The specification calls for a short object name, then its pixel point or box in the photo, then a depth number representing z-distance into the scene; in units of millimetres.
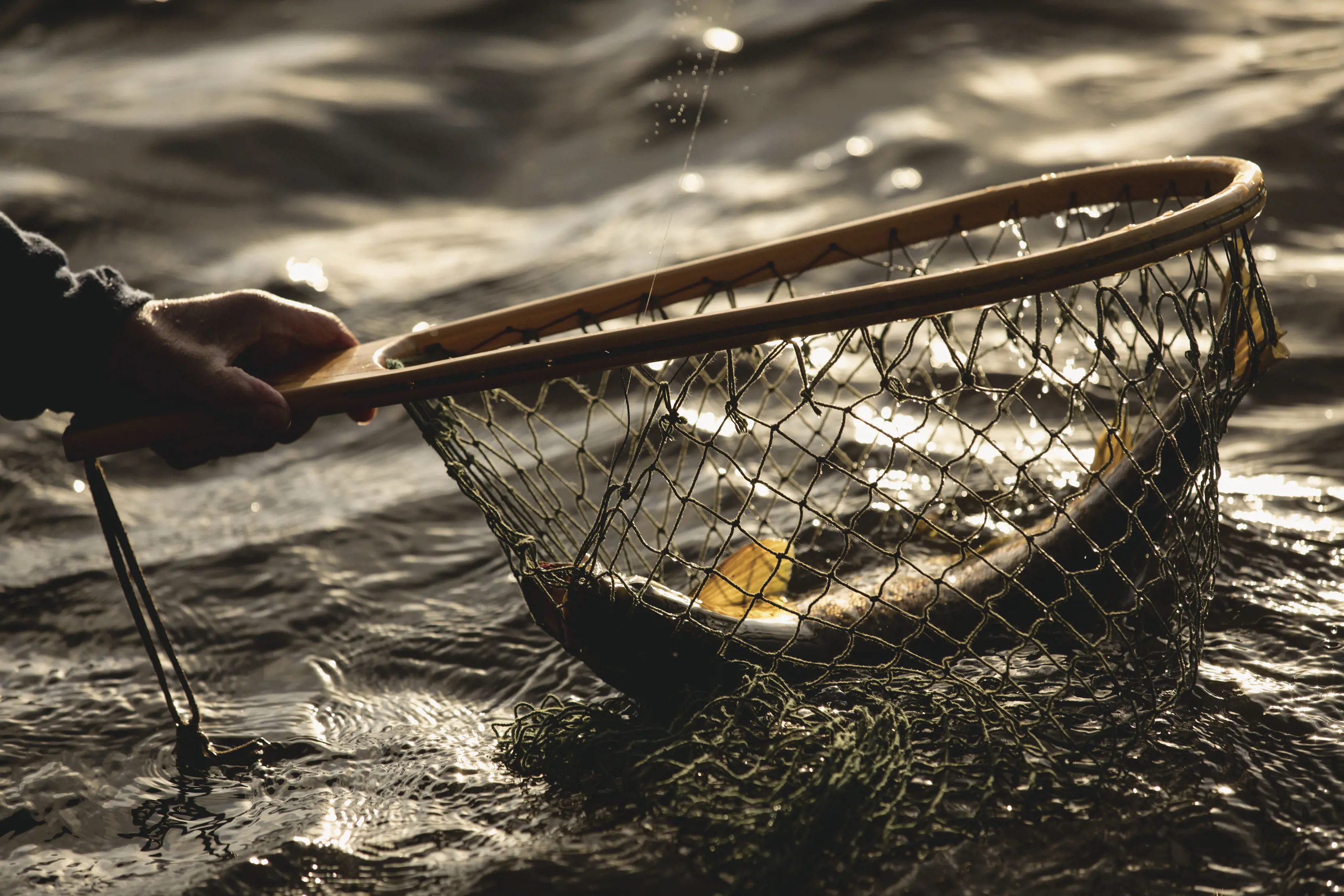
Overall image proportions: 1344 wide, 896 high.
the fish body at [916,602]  5508
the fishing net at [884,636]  5082
